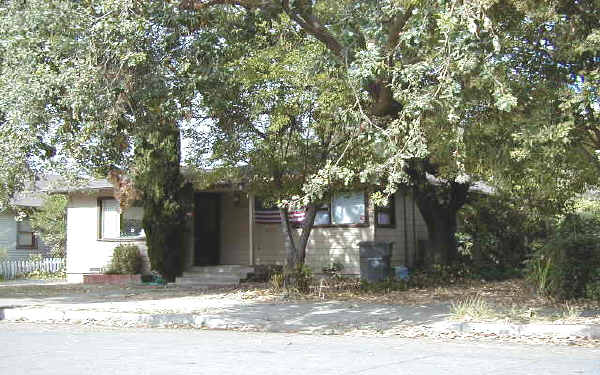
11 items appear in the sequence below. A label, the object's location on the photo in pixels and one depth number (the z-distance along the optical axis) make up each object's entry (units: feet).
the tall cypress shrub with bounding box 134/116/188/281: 65.77
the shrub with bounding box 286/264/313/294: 52.54
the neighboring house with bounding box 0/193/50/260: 104.32
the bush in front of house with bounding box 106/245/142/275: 73.41
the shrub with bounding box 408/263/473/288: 59.00
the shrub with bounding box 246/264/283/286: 66.54
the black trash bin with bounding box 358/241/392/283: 59.88
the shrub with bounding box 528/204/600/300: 44.55
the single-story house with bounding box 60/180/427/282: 66.74
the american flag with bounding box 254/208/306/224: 70.40
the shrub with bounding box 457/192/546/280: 70.28
